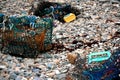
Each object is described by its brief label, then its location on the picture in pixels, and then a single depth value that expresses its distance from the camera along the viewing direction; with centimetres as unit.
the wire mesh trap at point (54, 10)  1080
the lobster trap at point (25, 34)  824
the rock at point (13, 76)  717
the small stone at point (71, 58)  715
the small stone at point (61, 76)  709
